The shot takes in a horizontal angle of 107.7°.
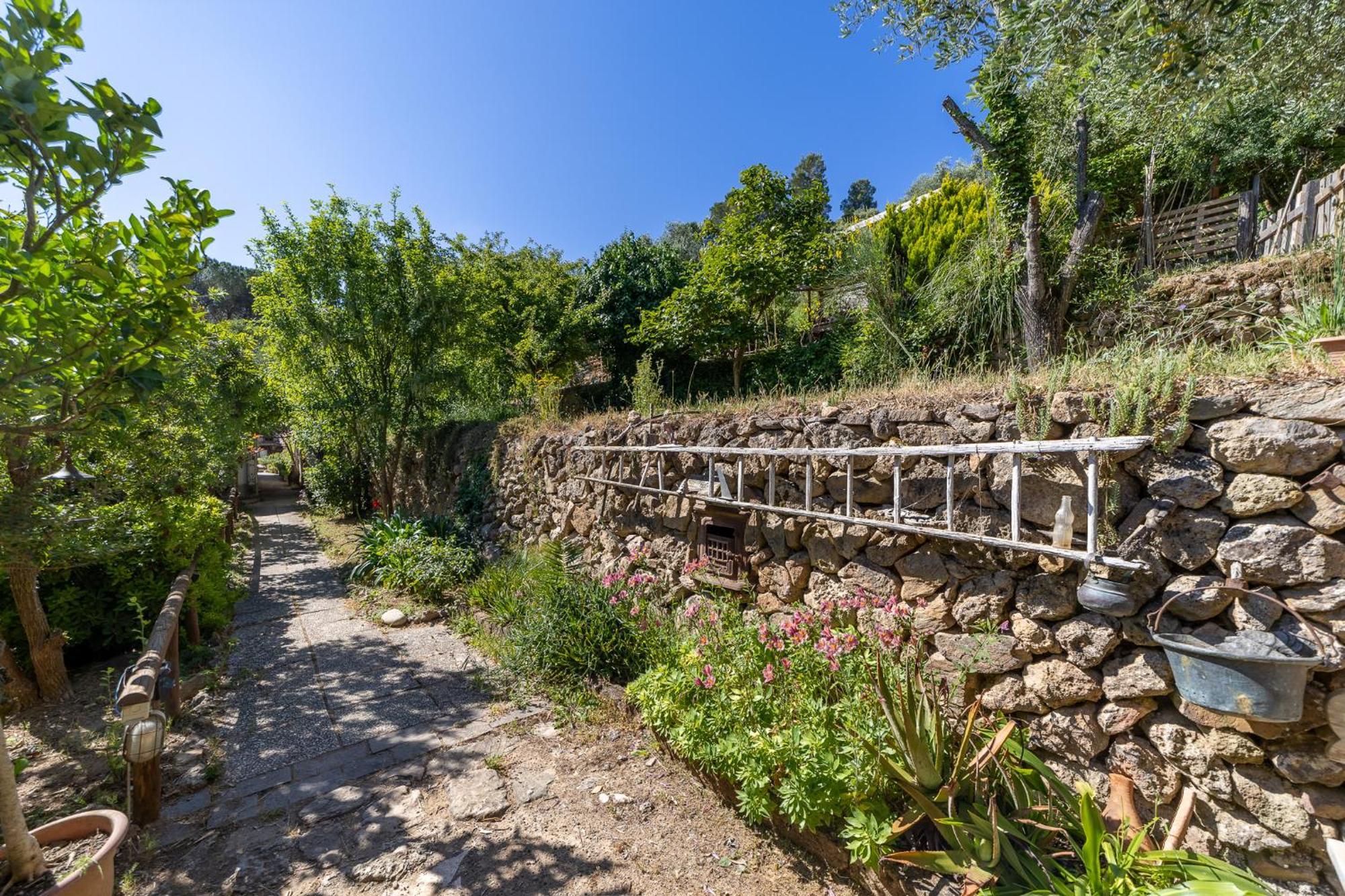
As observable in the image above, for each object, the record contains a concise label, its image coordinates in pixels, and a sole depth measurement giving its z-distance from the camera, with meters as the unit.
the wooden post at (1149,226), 5.79
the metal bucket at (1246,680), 1.49
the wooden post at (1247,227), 5.81
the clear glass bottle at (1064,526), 1.85
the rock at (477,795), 2.62
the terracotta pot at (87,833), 1.68
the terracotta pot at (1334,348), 1.75
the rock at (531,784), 2.74
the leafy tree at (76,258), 1.34
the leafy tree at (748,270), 6.48
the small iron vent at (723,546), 3.60
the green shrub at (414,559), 5.82
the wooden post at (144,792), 2.49
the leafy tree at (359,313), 7.11
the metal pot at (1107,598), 1.73
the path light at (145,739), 2.35
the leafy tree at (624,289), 9.16
